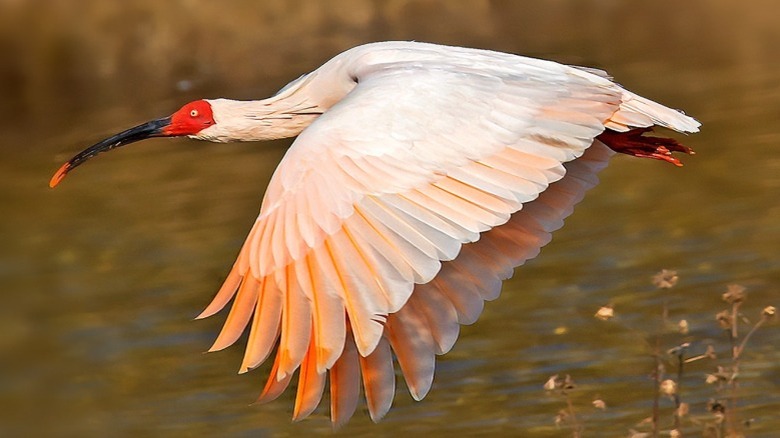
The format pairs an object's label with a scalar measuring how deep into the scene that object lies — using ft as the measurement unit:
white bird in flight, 30.42
